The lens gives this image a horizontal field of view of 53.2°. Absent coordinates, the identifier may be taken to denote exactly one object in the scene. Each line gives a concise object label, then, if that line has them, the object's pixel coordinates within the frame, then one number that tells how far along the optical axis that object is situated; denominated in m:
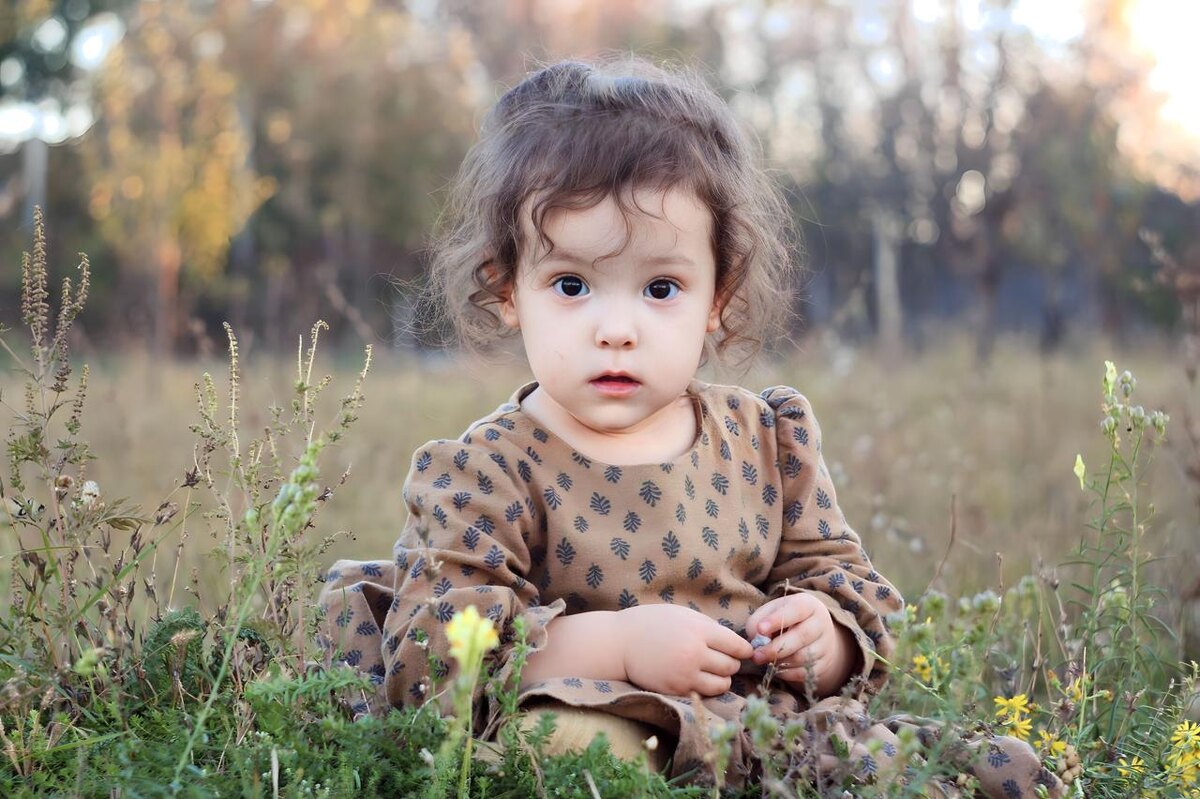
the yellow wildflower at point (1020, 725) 2.10
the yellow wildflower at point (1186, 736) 2.14
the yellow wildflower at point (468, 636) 1.16
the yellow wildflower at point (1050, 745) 2.06
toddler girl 2.19
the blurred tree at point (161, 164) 15.38
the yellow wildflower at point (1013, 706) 2.07
